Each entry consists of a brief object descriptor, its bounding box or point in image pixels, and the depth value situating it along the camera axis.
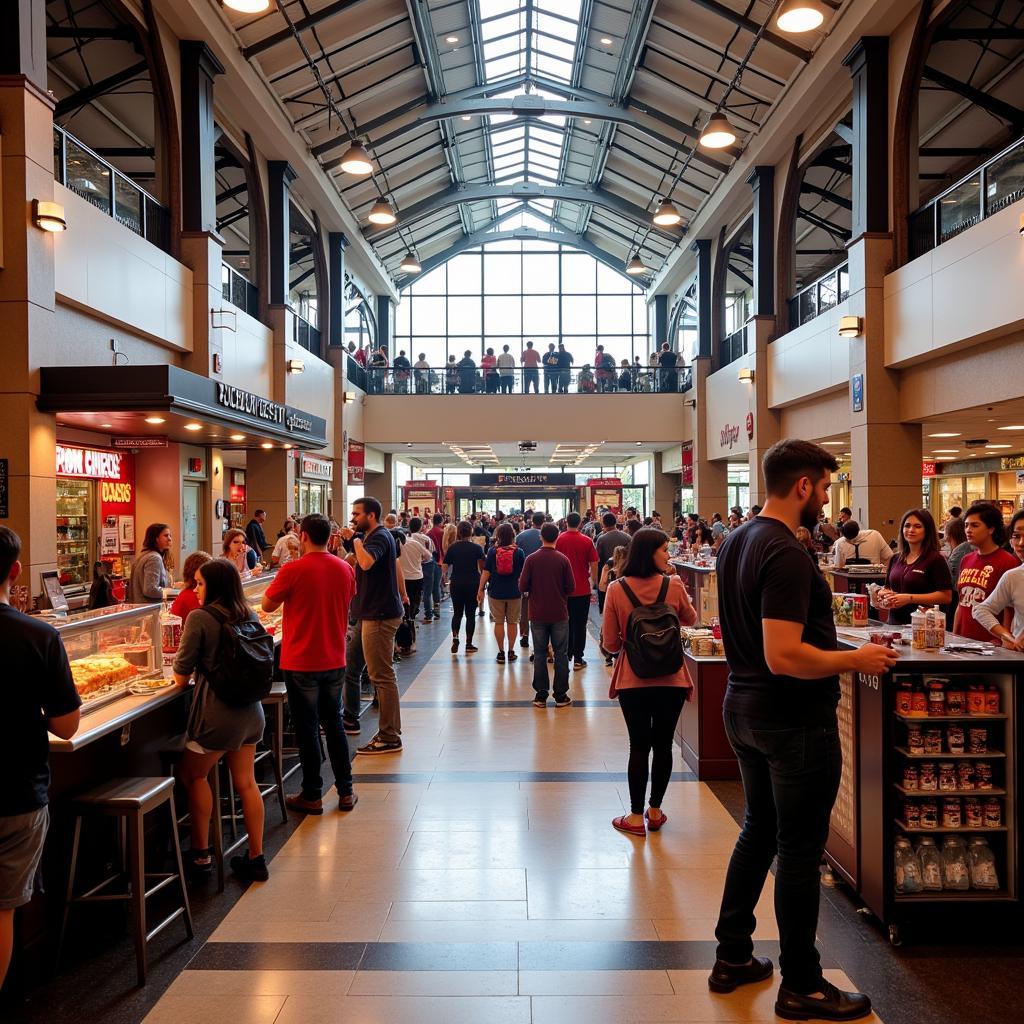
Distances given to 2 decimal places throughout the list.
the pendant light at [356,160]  11.80
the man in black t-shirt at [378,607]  6.22
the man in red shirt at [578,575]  9.17
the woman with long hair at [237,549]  8.35
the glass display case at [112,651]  4.19
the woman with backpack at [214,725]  4.13
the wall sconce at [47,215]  7.50
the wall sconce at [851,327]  11.48
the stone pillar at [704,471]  20.91
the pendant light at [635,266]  21.08
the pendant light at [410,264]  19.64
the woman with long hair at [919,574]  5.76
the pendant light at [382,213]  14.58
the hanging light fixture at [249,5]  8.01
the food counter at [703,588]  11.23
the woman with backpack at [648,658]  4.65
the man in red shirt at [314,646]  5.14
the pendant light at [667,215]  15.77
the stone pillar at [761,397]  16.42
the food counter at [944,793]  3.65
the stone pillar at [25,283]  7.38
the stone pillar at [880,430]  11.35
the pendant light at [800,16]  7.86
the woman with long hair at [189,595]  5.31
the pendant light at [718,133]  10.78
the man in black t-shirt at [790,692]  2.85
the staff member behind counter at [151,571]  7.74
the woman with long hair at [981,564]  5.25
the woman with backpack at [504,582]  9.93
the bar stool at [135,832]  3.39
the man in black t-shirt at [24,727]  2.78
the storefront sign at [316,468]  17.15
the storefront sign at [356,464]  19.58
